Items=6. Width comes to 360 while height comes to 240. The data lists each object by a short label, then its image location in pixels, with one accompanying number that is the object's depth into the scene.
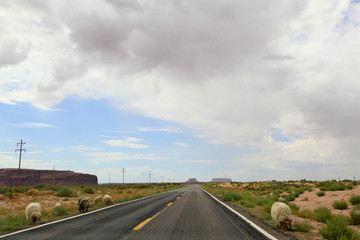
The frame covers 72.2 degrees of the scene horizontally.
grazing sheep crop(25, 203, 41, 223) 10.52
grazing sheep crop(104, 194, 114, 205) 18.70
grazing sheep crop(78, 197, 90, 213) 13.74
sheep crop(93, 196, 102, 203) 20.25
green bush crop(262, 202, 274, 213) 12.38
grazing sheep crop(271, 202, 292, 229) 7.99
